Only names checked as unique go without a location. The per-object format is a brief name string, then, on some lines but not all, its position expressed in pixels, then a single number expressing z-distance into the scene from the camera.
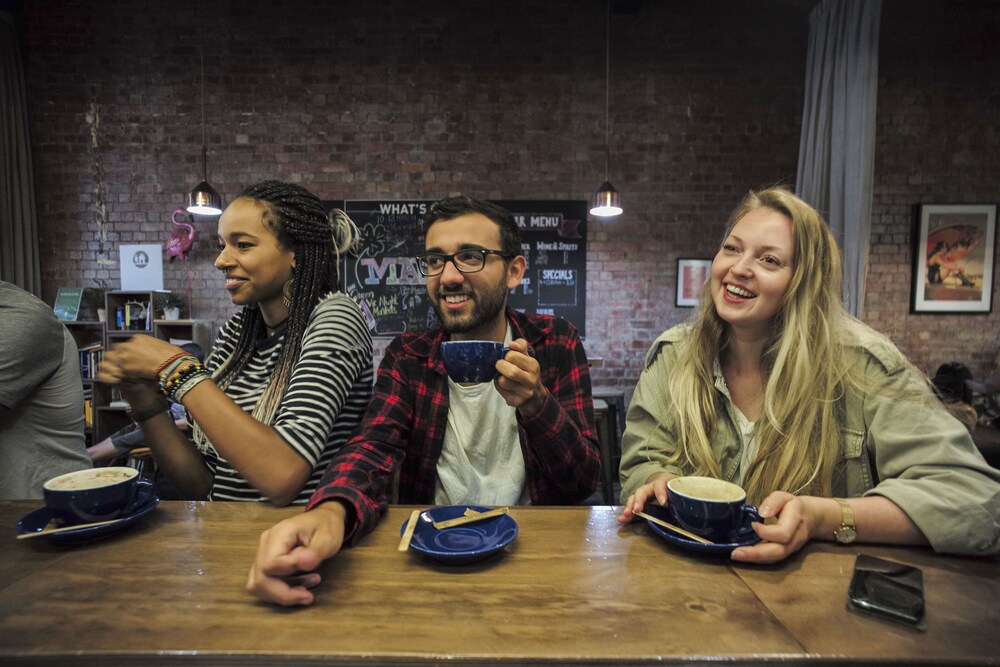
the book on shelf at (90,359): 4.38
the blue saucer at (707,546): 0.83
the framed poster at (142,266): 4.63
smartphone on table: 0.67
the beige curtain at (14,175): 4.27
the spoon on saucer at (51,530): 0.85
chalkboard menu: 4.61
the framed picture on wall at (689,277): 4.64
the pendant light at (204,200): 3.86
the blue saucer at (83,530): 0.88
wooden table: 0.60
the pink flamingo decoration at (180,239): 4.55
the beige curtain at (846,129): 3.08
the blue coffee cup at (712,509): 0.83
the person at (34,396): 1.43
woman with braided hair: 1.08
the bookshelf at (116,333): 4.34
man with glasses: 1.30
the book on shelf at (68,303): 4.42
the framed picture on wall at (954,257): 4.46
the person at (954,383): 3.94
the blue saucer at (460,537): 0.80
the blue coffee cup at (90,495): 0.87
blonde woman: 0.97
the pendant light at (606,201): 3.91
